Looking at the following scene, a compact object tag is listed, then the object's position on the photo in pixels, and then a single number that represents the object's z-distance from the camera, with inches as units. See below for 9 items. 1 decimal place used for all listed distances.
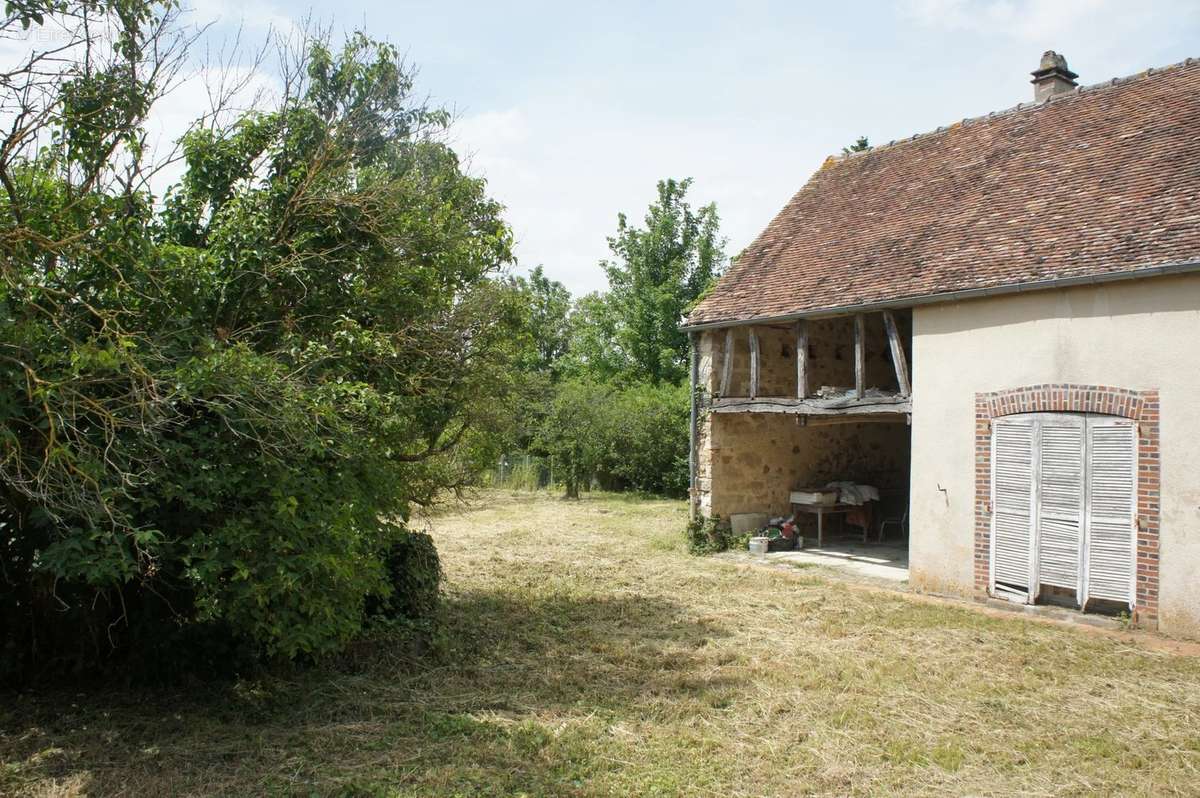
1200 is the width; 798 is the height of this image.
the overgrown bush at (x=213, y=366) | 180.1
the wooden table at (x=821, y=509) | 539.5
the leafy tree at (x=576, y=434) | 849.5
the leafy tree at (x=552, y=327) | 1565.0
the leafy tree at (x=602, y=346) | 1214.3
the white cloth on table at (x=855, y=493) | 545.0
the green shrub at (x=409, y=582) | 306.2
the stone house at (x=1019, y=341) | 330.3
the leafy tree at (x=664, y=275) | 1141.7
